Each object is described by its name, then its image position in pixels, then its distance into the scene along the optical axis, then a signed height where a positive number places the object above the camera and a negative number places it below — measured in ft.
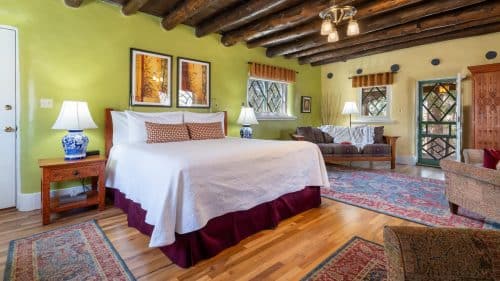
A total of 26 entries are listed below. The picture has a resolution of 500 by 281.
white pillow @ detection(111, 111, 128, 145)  10.09 +0.52
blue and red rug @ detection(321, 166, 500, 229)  7.92 -2.34
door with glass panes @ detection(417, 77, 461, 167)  15.57 +1.12
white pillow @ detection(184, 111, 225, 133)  11.46 +1.03
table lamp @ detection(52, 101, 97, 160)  8.25 +0.46
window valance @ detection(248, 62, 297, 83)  15.64 +4.36
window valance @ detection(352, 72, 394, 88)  17.37 +4.18
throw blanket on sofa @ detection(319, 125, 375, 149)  16.30 +0.29
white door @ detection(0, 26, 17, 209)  8.45 +0.83
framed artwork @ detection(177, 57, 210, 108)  12.41 +2.83
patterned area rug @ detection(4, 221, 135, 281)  5.16 -2.70
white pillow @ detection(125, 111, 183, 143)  9.64 +0.70
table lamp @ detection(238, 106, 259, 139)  13.88 +0.98
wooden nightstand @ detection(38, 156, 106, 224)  7.59 -1.14
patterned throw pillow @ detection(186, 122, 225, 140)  10.64 +0.34
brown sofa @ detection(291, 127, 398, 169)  15.34 -0.77
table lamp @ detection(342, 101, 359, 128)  17.52 +2.10
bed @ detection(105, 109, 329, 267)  5.41 -1.30
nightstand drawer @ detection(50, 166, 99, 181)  7.78 -1.08
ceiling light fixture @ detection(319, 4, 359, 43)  7.46 +3.73
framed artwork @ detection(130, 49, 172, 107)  10.98 +2.73
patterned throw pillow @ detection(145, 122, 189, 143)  9.43 +0.26
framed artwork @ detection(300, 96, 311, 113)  19.38 +2.65
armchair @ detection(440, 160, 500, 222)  6.63 -1.44
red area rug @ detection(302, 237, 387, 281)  5.12 -2.76
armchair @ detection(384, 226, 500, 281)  2.34 -1.12
